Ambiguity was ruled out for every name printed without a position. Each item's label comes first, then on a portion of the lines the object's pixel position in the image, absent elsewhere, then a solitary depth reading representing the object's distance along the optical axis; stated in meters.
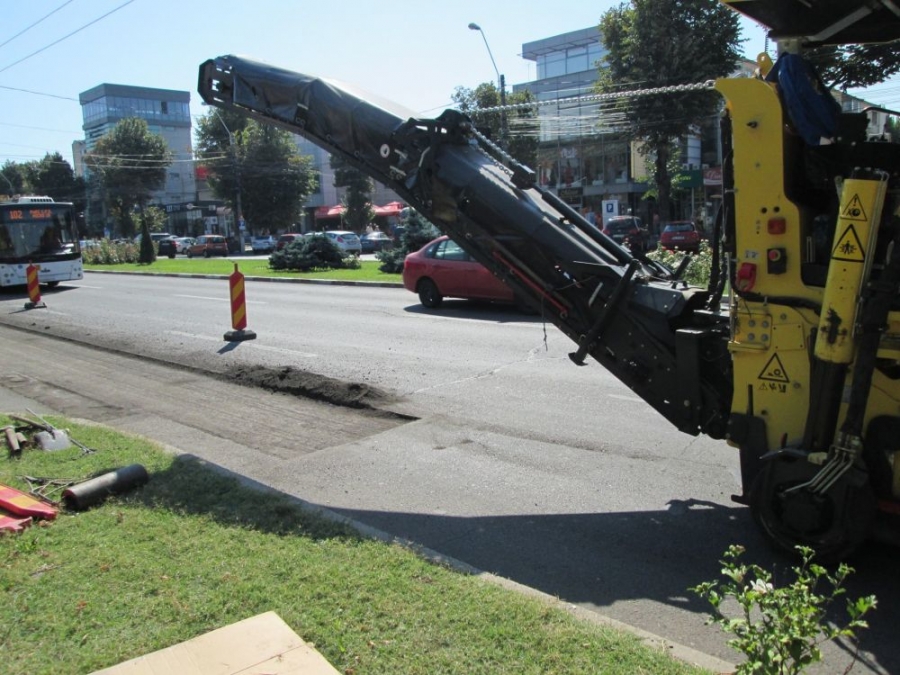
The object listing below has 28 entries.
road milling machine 3.69
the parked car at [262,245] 58.50
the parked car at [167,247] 53.85
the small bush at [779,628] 2.15
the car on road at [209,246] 55.69
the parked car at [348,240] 47.00
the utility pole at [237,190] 58.94
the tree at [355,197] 66.19
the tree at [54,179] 84.25
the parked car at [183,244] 60.58
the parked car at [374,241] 52.69
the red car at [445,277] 14.61
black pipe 4.85
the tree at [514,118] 43.43
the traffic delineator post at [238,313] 12.65
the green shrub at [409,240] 24.16
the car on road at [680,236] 32.38
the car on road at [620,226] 32.88
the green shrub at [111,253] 43.22
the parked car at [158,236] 63.98
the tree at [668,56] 30.27
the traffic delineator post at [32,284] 19.09
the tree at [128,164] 72.00
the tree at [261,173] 62.56
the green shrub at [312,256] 28.53
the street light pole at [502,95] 29.10
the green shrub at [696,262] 15.43
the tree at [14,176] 92.38
